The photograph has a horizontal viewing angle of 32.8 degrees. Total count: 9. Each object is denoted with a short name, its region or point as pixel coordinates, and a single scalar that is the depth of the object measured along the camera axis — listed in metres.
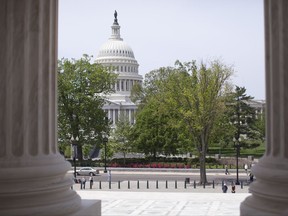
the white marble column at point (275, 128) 7.77
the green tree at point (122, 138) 72.62
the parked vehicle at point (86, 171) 54.99
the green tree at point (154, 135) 70.19
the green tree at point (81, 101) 60.31
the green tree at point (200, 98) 44.88
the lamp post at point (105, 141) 58.62
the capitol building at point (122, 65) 151.95
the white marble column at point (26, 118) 7.97
